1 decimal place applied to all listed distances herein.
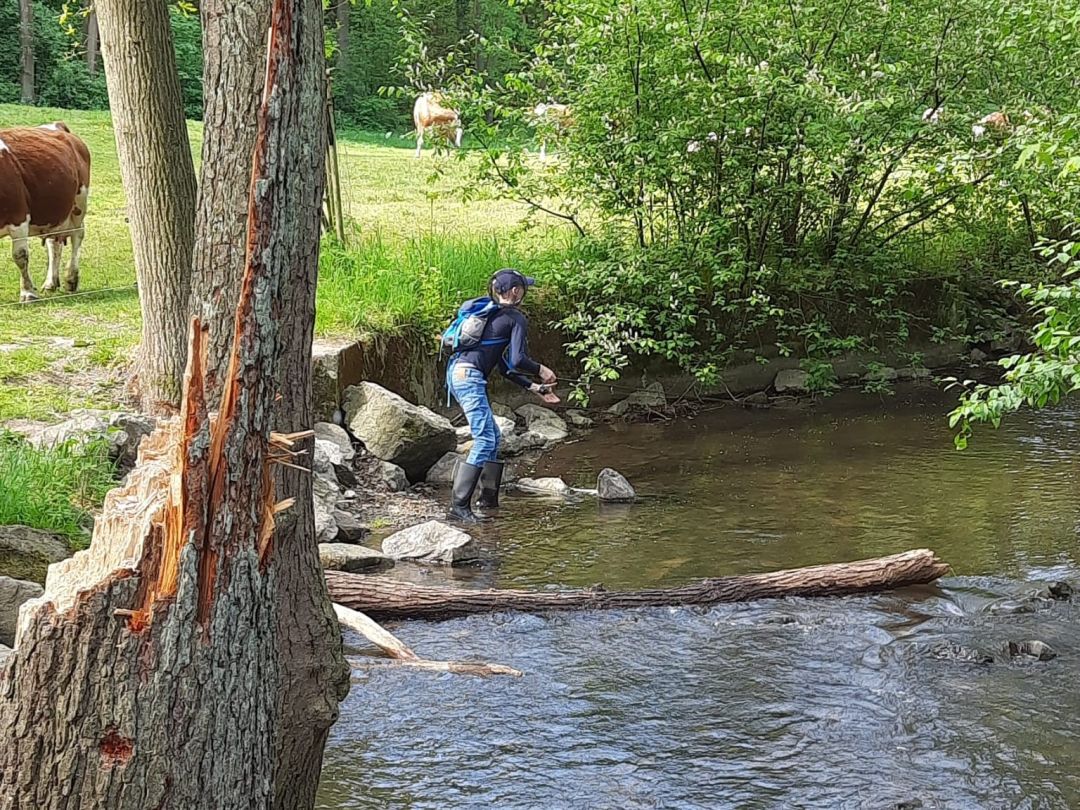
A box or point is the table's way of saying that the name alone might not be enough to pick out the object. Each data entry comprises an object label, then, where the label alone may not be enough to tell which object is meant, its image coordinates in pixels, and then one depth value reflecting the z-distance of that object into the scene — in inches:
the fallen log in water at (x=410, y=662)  233.5
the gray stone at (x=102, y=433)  295.4
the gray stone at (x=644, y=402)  508.1
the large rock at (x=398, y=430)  399.9
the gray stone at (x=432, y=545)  319.9
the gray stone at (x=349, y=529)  330.6
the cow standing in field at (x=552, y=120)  476.4
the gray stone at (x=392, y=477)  392.5
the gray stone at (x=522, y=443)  446.6
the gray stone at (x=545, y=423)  468.4
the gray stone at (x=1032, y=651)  256.4
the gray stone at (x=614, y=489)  382.9
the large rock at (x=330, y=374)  404.5
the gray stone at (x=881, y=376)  519.8
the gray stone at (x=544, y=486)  395.2
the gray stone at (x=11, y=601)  218.2
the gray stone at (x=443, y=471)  410.3
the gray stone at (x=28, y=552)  236.2
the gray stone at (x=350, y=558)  294.9
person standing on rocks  368.2
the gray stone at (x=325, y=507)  321.7
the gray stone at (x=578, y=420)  489.4
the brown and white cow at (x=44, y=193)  441.4
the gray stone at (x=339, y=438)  389.1
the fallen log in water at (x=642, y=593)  269.7
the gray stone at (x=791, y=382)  542.6
